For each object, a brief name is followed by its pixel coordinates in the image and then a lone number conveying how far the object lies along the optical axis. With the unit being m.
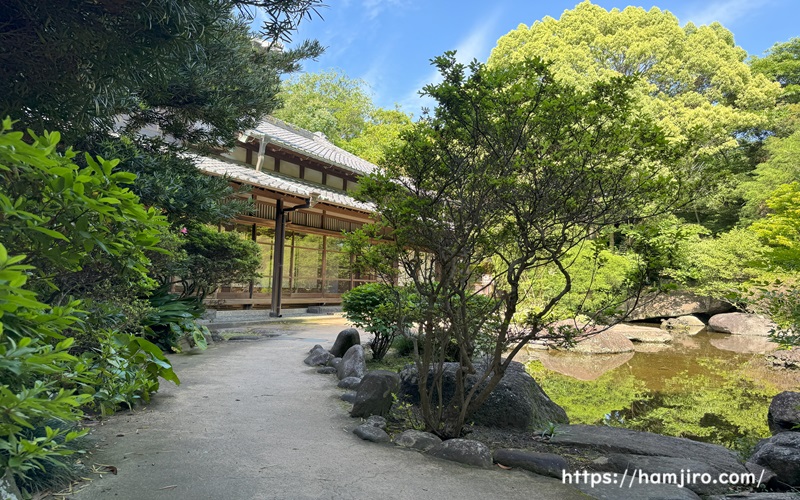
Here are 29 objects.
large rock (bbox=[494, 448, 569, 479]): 3.29
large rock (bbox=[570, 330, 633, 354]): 11.74
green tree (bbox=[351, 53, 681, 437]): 3.19
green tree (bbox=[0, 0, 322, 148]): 2.18
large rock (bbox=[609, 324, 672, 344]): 14.23
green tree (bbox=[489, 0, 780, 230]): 20.17
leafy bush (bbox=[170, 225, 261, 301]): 8.08
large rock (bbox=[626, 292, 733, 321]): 19.19
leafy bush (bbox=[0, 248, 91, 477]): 1.03
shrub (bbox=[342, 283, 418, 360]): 6.93
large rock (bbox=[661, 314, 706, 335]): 18.09
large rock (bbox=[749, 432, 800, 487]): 3.46
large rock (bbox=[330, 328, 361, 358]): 7.18
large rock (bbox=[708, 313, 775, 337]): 15.84
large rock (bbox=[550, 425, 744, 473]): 3.76
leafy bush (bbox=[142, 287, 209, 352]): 6.18
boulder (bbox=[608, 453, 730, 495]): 3.19
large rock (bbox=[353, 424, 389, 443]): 3.72
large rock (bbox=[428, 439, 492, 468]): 3.37
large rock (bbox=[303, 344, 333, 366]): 6.73
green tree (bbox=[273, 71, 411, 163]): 26.92
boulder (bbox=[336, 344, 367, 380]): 5.83
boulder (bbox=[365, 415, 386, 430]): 4.00
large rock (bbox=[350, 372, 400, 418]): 4.31
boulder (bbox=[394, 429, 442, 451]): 3.62
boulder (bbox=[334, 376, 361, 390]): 5.41
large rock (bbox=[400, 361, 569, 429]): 4.47
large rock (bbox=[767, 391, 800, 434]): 5.06
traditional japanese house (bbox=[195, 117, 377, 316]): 12.22
